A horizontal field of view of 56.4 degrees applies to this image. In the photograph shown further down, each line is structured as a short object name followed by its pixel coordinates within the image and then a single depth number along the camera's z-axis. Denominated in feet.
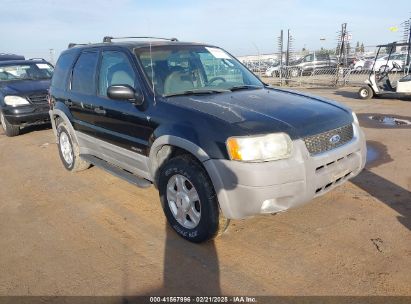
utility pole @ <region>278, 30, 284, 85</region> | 64.59
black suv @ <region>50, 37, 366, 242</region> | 10.31
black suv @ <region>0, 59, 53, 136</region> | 29.48
